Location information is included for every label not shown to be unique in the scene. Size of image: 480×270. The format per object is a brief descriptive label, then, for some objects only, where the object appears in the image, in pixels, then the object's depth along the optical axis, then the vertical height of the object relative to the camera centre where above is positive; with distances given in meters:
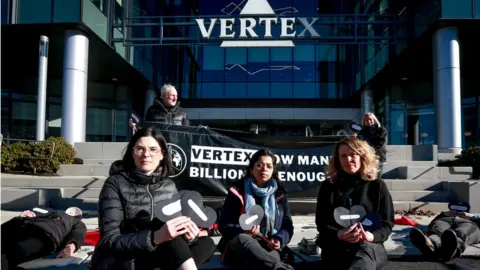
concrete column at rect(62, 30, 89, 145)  12.59 +2.14
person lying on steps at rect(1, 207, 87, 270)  3.17 -0.89
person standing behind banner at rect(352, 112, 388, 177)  6.26 +0.22
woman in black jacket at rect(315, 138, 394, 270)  2.85 -0.48
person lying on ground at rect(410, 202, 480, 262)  3.73 -0.96
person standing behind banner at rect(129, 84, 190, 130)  5.72 +0.58
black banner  5.81 -0.18
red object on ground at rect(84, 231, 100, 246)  4.34 -1.17
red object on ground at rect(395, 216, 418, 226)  5.58 -1.18
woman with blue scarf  3.18 -0.63
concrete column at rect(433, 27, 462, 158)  12.36 +2.03
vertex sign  14.34 +4.82
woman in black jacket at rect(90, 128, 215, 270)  2.35 -0.53
